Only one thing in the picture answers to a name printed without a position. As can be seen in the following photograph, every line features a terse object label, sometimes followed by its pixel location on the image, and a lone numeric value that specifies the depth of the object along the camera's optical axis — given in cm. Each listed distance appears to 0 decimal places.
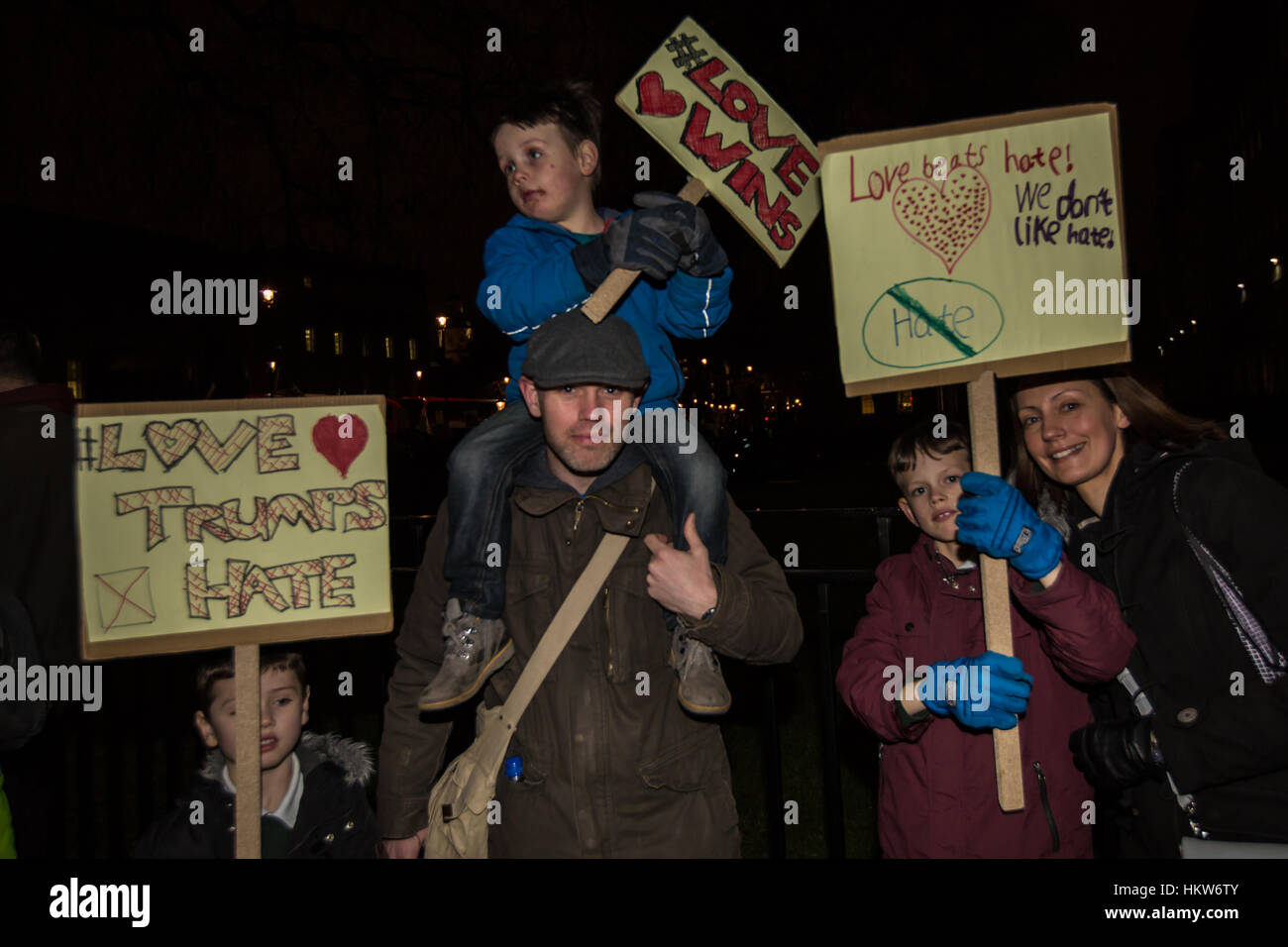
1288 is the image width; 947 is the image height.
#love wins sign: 250
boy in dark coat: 258
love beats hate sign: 224
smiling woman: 215
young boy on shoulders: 230
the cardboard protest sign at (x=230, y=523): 234
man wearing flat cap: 231
